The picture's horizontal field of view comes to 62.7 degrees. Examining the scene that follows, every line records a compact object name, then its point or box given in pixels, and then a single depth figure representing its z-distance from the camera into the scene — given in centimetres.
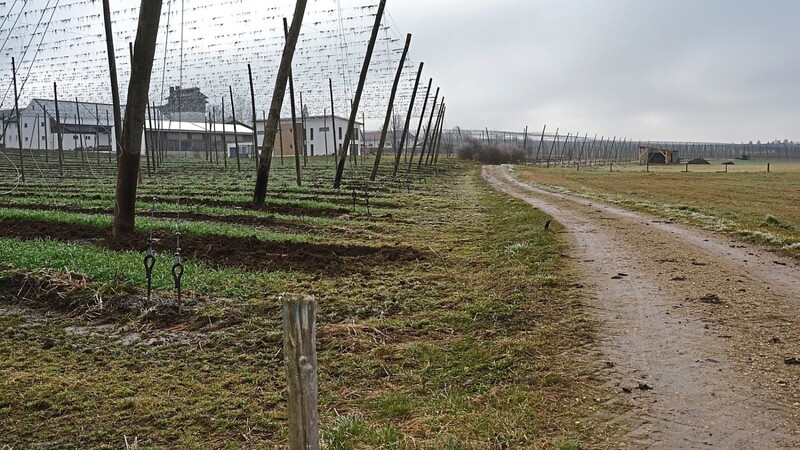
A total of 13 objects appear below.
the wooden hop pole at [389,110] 3012
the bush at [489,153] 8288
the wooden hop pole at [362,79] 2389
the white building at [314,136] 9025
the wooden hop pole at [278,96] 1647
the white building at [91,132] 7569
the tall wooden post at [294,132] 2578
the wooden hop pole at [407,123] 3617
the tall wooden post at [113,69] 1925
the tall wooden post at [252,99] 3381
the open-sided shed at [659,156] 8988
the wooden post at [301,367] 277
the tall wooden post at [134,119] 1016
